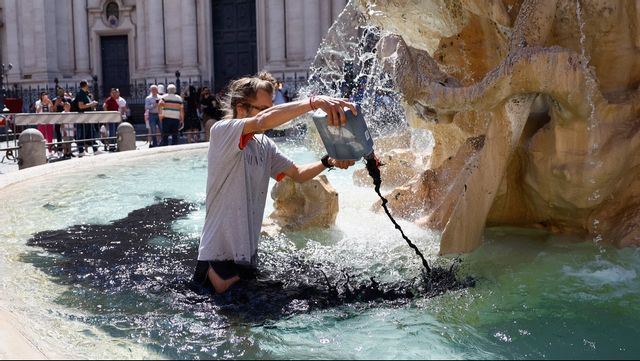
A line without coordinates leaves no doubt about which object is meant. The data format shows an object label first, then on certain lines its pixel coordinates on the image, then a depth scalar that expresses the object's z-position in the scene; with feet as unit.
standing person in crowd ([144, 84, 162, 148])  57.50
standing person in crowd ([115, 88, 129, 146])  60.51
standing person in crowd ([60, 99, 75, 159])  45.39
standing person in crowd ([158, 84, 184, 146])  49.93
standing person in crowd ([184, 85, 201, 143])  59.57
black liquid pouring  11.23
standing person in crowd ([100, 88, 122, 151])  57.47
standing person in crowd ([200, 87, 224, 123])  55.72
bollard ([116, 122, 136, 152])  43.98
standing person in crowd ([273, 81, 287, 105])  56.55
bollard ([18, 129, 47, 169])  35.27
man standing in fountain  11.65
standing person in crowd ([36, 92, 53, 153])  50.87
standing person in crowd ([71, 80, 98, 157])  52.34
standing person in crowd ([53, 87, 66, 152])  50.90
